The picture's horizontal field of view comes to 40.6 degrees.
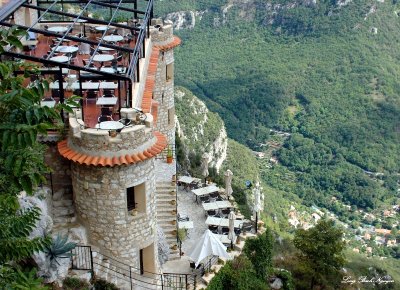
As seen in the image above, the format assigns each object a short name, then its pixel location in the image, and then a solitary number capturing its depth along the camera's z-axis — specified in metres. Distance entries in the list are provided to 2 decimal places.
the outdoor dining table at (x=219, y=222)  27.81
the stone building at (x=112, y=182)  15.16
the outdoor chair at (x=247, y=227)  26.94
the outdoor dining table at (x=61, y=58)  19.89
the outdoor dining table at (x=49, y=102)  17.33
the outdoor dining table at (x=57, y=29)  25.06
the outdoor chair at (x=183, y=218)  27.92
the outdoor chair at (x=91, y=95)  20.00
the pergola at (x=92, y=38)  16.17
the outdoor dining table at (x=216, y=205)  30.30
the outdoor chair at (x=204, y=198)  31.80
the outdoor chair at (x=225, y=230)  28.58
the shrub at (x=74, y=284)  15.57
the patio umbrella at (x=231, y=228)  24.11
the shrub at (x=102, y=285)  16.34
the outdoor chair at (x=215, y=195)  32.19
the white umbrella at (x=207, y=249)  21.77
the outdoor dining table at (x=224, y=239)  25.15
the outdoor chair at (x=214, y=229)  28.19
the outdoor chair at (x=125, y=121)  15.84
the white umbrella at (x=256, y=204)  26.84
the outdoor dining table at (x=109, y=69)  19.42
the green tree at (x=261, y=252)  23.12
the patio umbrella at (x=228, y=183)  30.00
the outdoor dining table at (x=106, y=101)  18.22
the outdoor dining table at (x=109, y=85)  20.23
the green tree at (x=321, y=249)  25.05
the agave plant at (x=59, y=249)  15.23
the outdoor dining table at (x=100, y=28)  26.02
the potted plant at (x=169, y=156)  27.80
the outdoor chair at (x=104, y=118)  17.27
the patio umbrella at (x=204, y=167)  39.11
